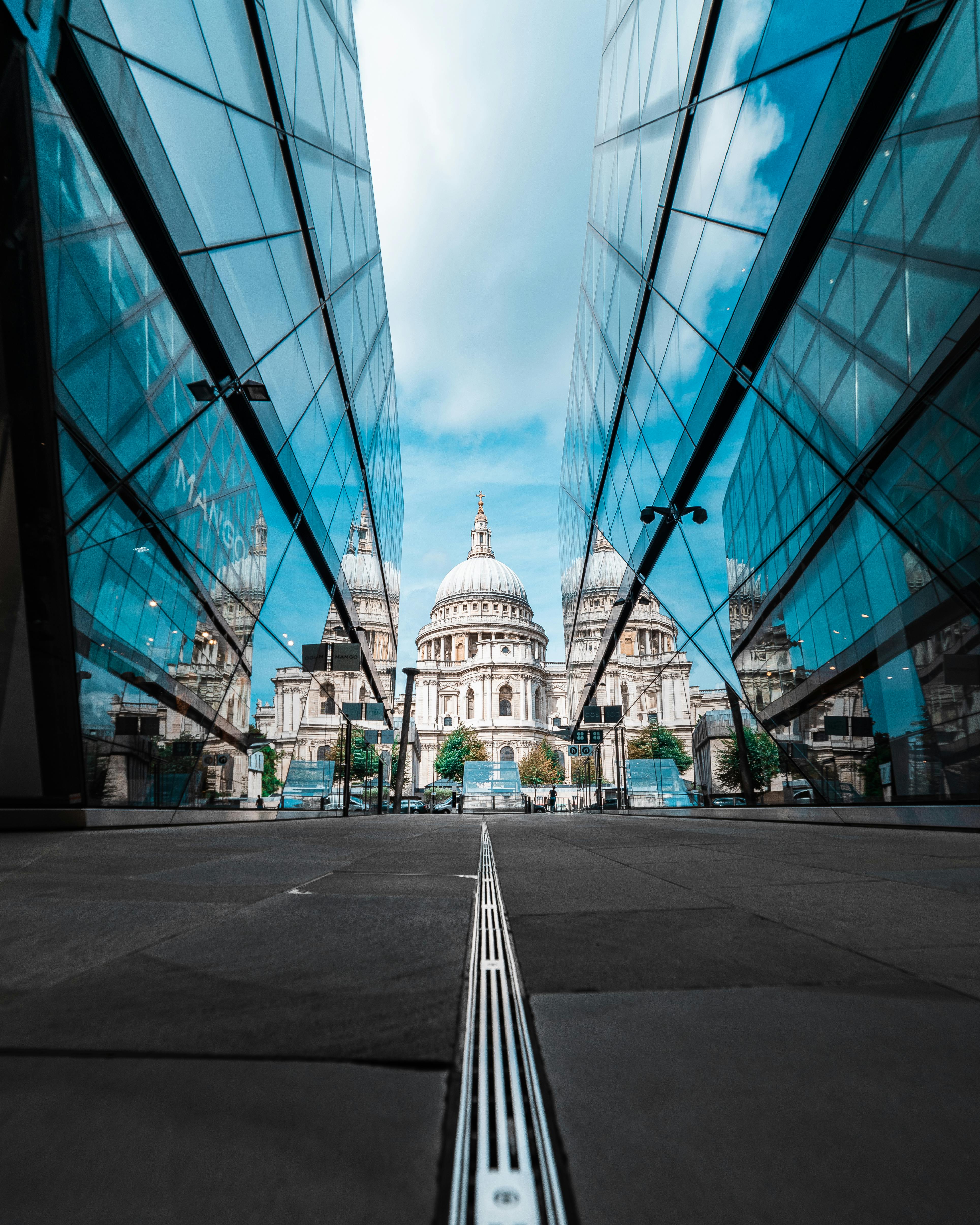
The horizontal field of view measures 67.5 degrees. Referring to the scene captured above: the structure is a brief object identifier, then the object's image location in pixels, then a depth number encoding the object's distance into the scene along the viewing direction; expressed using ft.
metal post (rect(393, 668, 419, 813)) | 124.36
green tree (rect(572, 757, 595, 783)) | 186.91
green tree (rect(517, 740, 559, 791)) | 293.43
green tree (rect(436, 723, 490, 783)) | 303.27
